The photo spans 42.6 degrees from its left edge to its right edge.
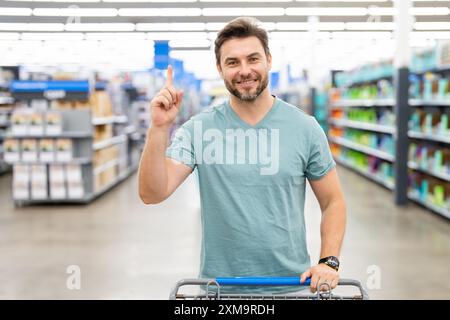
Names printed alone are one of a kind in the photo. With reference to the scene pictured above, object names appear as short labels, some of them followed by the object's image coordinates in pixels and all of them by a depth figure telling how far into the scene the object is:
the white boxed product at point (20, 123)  8.41
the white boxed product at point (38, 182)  8.48
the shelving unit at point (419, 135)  7.55
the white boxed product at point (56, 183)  8.48
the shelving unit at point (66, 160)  8.48
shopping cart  1.61
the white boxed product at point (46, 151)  8.42
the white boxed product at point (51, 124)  8.45
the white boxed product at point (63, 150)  8.47
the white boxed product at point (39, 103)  8.97
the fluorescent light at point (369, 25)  16.73
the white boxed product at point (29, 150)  8.44
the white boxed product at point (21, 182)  8.48
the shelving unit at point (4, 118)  13.36
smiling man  1.81
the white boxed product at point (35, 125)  8.41
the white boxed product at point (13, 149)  8.43
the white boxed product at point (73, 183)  8.52
